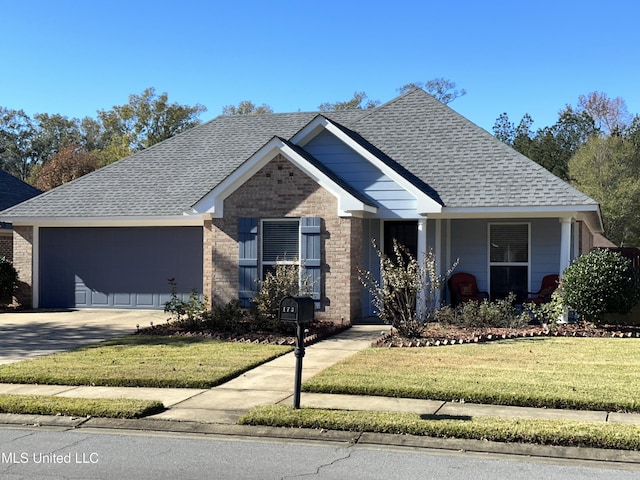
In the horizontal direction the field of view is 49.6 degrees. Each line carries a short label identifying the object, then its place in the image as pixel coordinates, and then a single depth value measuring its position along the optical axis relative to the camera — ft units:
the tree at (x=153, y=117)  185.26
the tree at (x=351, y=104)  178.81
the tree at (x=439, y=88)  168.86
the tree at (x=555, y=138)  157.99
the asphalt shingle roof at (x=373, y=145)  53.01
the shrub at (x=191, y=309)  48.03
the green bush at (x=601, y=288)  45.42
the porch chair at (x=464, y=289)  54.65
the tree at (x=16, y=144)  240.94
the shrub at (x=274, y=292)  45.65
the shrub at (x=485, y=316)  47.23
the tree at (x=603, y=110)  172.14
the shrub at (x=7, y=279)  63.10
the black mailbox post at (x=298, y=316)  25.36
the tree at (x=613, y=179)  134.82
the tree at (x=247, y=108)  197.67
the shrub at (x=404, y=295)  43.21
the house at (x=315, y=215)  50.55
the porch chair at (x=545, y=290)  52.44
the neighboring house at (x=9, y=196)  74.90
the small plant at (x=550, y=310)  47.67
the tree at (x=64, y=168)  164.14
